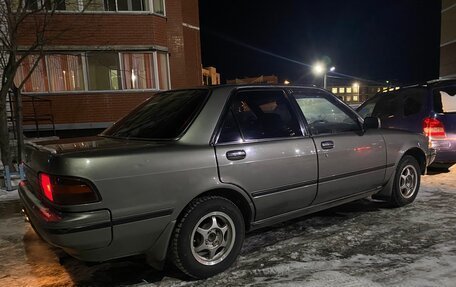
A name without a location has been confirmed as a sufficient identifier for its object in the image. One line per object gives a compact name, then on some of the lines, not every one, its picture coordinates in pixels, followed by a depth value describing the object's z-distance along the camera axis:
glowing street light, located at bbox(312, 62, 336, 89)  20.77
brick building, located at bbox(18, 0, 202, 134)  12.64
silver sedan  2.87
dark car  6.89
